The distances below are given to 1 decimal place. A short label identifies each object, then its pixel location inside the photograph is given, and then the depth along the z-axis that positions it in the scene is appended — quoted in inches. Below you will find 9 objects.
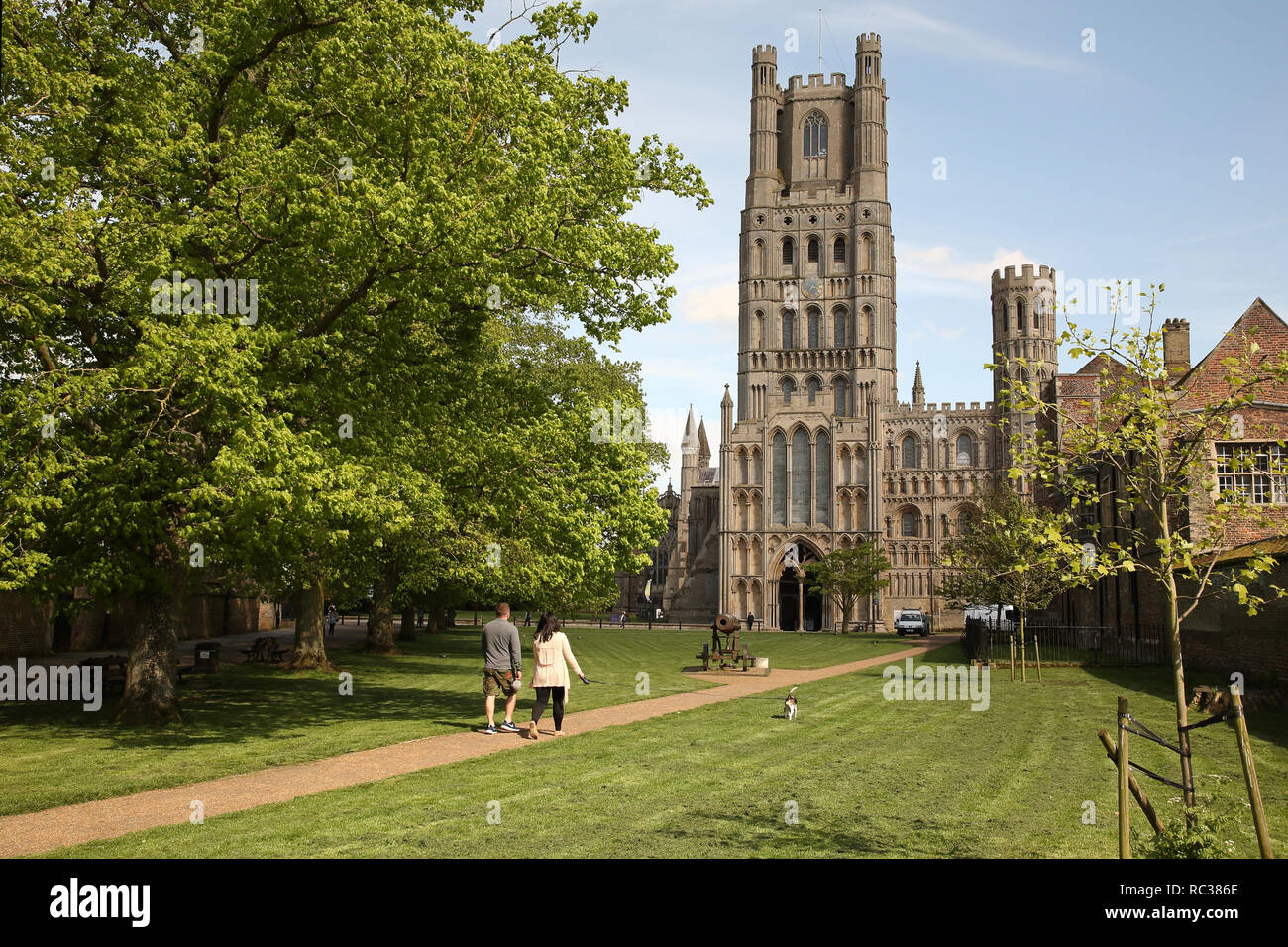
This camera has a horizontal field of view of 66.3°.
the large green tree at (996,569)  1140.5
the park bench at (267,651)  1162.6
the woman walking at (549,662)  591.6
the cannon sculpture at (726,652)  1184.8
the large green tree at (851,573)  2856.8
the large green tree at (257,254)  508.4
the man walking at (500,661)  595.2
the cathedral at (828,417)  3481.8
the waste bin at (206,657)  986.6
